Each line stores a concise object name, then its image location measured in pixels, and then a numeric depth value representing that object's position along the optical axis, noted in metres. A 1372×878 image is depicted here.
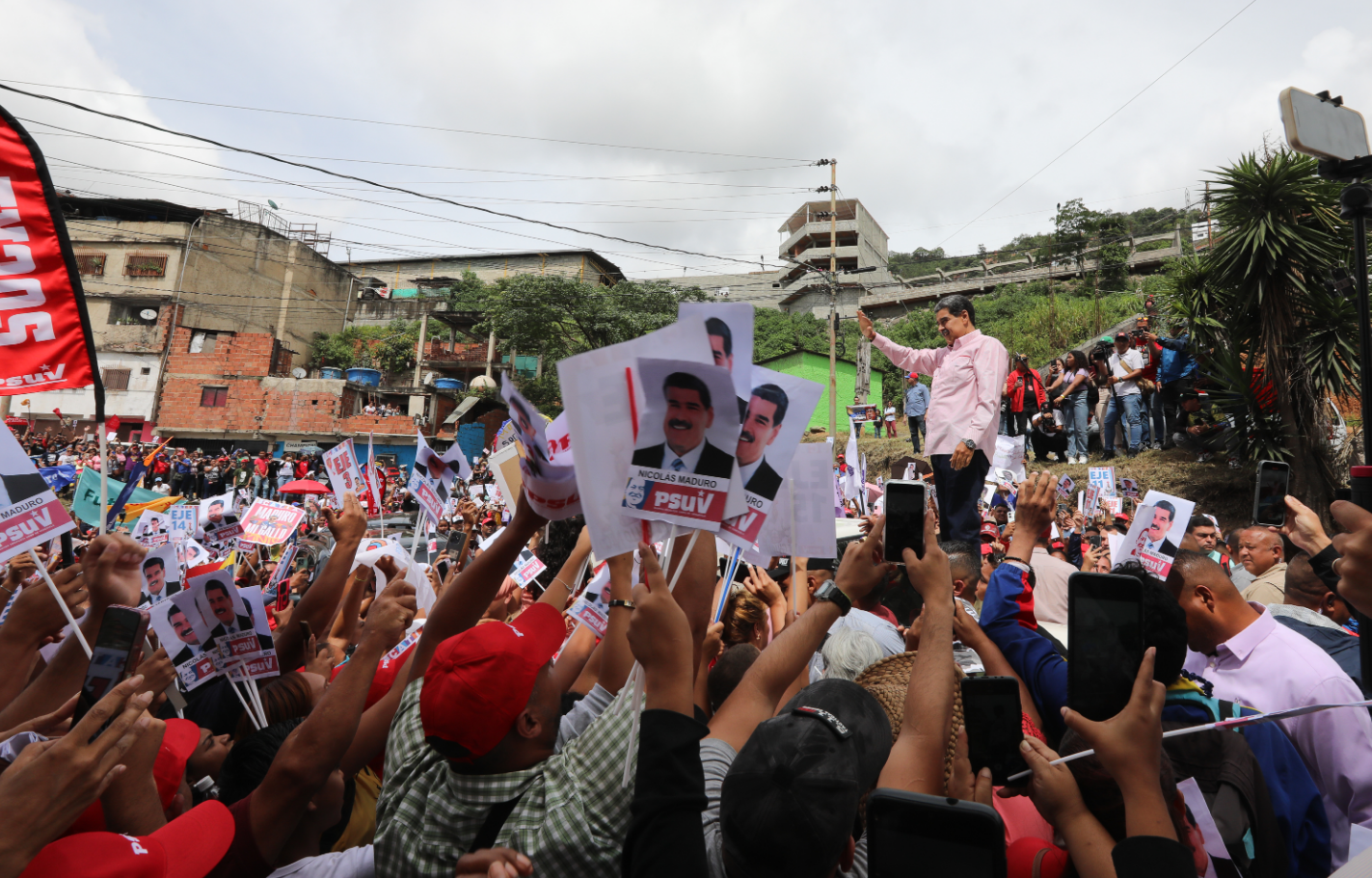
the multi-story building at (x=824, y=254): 53.03
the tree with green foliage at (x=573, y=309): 35.88
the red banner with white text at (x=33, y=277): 2.77
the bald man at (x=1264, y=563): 4.05
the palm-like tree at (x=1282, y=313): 8.02
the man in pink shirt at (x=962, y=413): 4.40
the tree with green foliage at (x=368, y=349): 43.41
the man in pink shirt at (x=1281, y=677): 2.06
